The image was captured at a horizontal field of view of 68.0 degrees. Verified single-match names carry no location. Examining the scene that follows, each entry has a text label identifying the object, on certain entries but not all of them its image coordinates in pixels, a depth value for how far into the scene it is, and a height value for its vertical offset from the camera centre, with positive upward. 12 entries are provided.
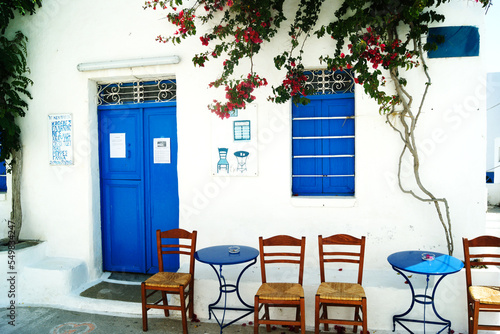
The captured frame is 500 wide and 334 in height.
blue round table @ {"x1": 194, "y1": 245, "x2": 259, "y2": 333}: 3.36 -0.90
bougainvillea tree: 3.73 +1.22
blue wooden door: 4.74 -0.26
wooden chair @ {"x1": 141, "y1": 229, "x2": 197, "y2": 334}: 3.49 -1.16
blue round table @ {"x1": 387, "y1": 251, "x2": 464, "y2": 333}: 3.03 -0.91
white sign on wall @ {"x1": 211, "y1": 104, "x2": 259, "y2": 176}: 4.29 +0.20
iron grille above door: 4.70 +0.91
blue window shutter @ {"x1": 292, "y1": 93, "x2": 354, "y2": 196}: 4.23 +0.15
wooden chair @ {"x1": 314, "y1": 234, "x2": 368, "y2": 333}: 3.07 -1.15
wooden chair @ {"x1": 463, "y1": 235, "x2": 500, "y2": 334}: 3.00 -1.16
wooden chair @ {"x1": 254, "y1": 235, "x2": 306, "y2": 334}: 3.12 -1.16
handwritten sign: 4.80 +0.30
